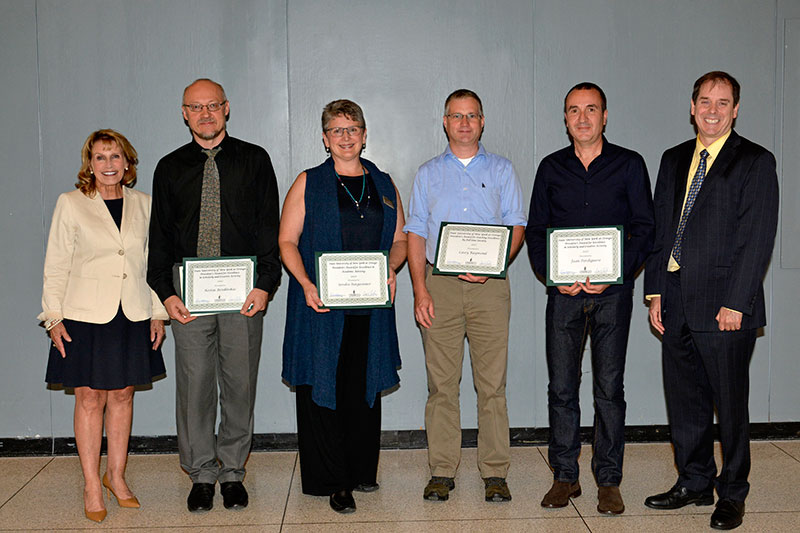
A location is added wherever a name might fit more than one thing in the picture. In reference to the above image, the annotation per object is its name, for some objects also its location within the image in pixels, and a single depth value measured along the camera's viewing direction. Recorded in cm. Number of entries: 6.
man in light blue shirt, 354
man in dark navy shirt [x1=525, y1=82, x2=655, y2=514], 336
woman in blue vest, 338
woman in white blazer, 338
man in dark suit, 316
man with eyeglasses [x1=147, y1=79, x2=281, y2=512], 346
